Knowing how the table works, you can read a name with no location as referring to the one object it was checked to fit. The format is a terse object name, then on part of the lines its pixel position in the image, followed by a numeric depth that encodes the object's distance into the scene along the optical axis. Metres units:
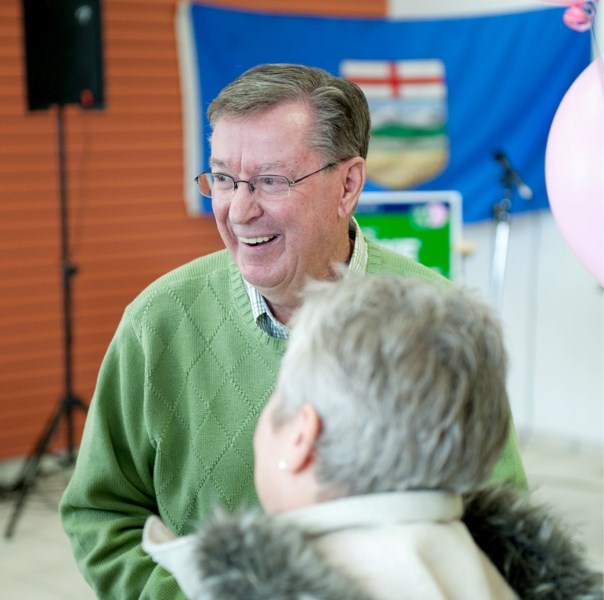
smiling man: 1.78
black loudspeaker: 4.78
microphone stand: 5.66
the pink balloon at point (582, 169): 2.14
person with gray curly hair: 1.12
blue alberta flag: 5.82
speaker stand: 4.77
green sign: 4.97
